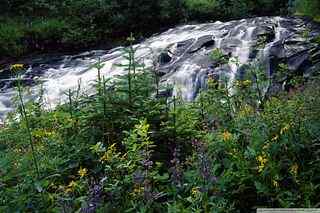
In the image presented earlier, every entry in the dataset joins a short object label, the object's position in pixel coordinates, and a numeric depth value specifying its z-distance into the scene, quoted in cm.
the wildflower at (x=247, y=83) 487
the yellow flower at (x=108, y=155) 352
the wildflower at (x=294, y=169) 321
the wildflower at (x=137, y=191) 326
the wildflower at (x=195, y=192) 307
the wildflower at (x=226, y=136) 376
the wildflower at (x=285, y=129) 347
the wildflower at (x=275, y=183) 319
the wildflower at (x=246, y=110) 432
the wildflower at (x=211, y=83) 520
